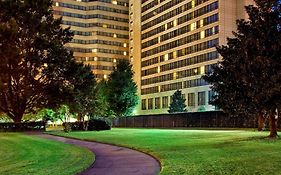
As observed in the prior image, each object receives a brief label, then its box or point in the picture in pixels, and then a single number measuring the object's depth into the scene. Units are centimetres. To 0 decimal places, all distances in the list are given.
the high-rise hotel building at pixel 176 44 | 7791
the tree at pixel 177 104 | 6837
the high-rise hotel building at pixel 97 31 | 12194
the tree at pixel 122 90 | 7210
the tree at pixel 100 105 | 4368
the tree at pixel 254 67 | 2000
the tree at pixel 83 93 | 4345
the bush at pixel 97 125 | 4414
